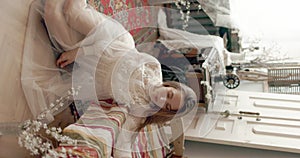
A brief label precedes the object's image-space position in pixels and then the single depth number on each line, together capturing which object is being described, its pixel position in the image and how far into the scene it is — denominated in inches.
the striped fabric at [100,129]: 43.4
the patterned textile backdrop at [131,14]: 72.2
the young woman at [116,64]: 51.0
